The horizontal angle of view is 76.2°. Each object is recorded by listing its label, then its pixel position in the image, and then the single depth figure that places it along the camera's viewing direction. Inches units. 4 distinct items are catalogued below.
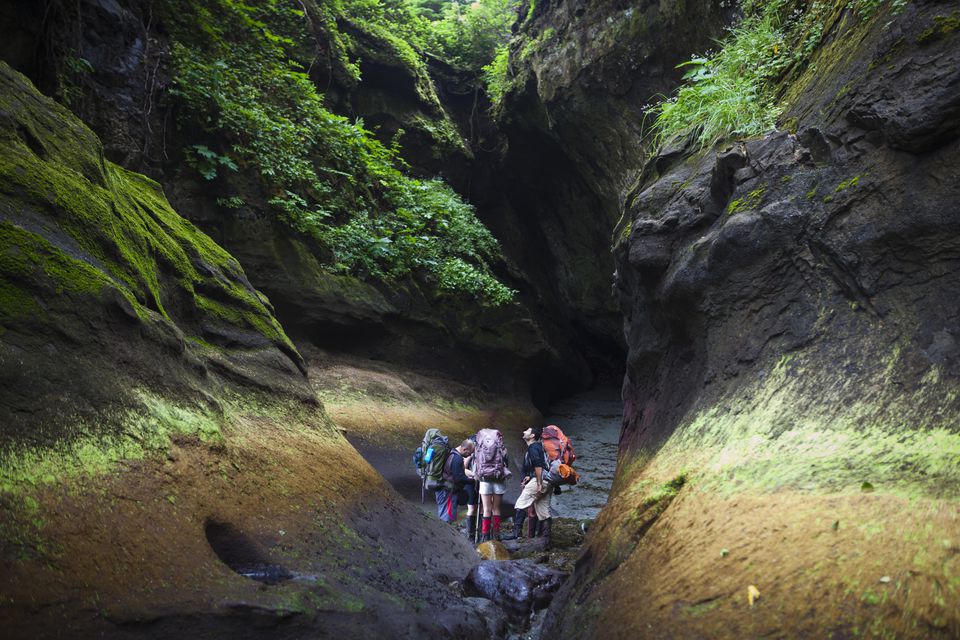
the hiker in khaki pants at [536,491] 353.7
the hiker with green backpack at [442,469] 378.6
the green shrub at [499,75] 715.2
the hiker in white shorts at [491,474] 358.0
